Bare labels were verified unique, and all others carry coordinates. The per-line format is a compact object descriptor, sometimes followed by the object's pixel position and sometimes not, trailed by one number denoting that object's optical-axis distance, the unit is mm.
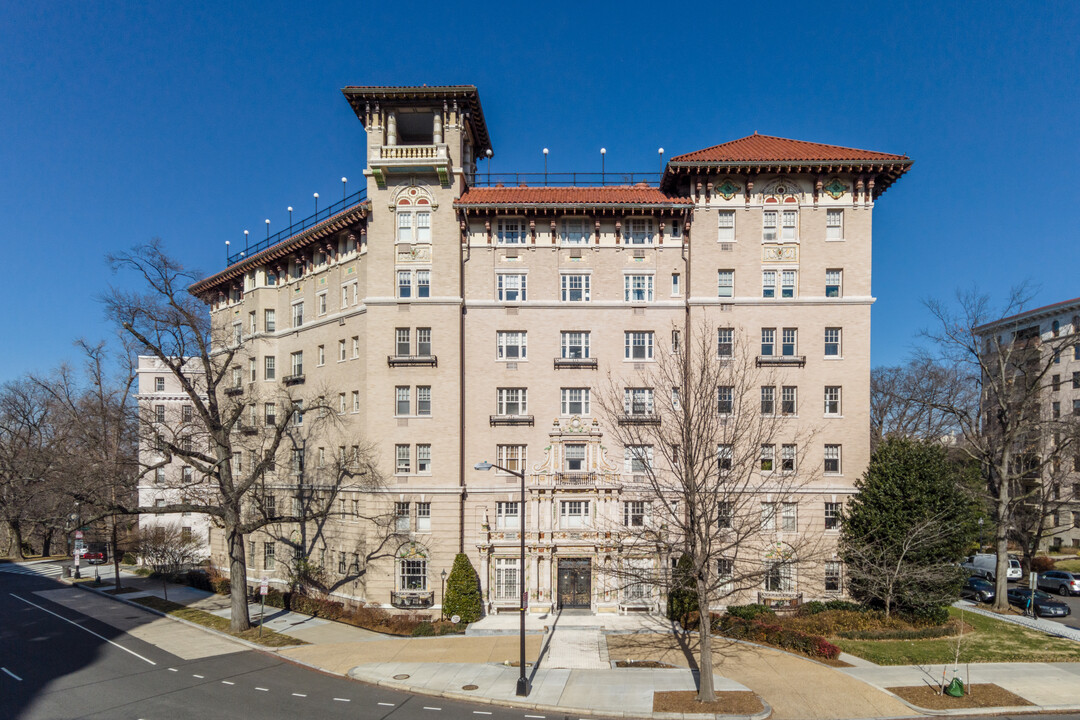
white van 45594
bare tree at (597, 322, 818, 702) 31500
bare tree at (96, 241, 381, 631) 30422
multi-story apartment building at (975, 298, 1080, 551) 56375
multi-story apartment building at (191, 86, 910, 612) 33719
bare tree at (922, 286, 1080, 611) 35281
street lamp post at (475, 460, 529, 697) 21969
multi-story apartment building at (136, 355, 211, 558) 52469
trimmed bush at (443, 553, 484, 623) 31562
